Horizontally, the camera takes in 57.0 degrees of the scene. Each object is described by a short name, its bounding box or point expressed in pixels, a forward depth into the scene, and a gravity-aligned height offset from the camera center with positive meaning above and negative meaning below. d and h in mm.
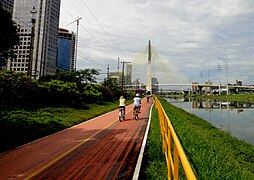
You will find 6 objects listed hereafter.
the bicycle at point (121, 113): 15836 -866
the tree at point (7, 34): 9938 +2843
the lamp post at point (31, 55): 19609 +3671
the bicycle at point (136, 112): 16630 -863
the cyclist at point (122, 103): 15771 -219
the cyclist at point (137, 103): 16617 -181
